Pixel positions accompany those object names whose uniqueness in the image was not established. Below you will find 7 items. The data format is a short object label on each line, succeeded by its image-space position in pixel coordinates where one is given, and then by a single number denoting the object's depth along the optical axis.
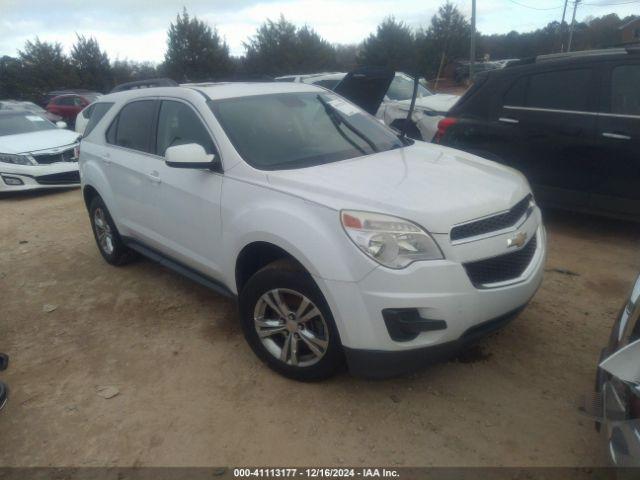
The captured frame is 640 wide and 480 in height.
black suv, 4.59
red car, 19.20
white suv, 2.54
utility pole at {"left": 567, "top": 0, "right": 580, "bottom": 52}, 33.77
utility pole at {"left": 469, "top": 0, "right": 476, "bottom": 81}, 19.25
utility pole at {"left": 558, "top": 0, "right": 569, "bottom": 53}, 38.91
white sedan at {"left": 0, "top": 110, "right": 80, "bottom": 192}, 8.78
